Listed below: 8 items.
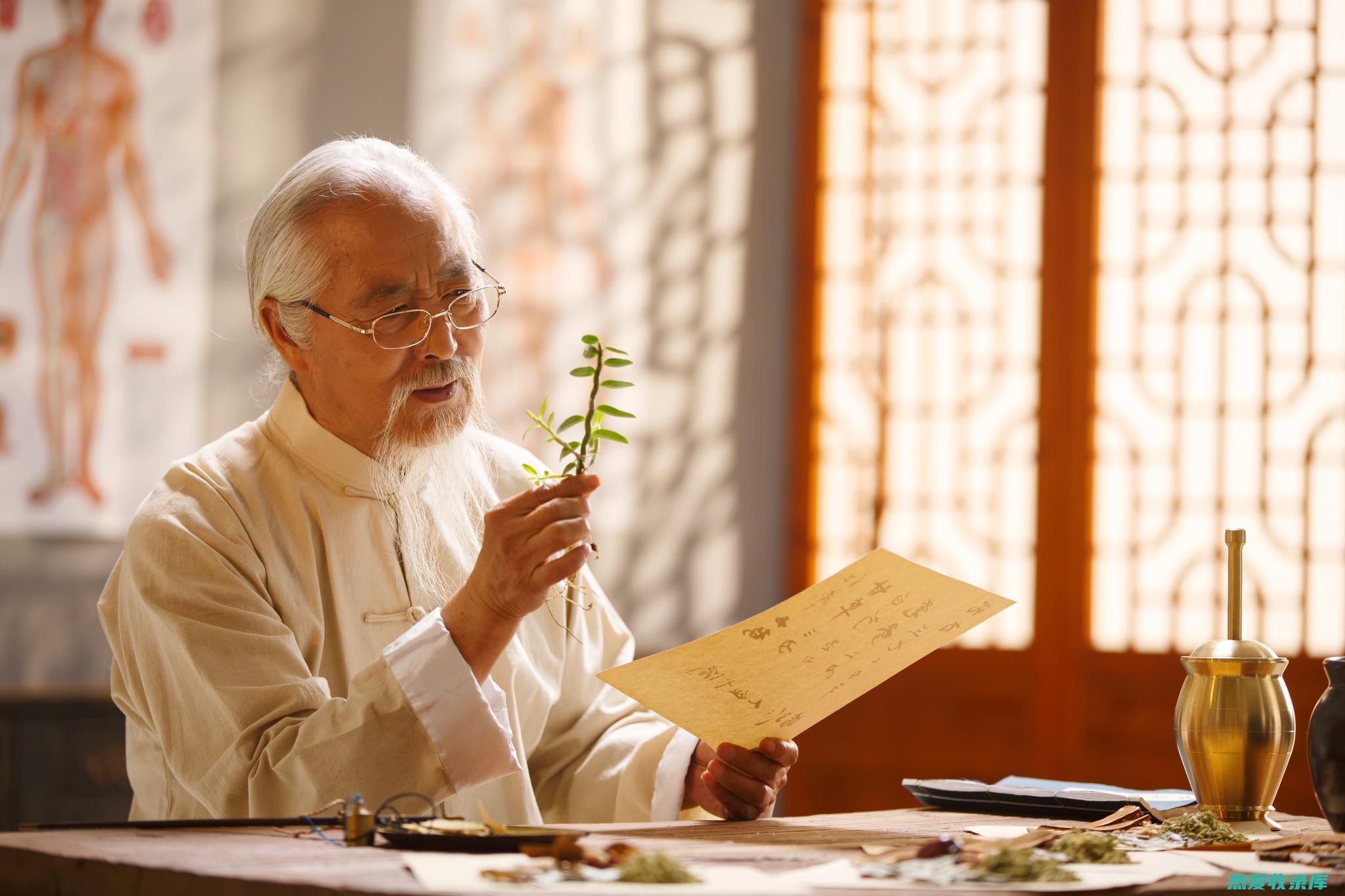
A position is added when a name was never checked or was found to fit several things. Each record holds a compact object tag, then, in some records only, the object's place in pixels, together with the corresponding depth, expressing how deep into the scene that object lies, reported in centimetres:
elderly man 317
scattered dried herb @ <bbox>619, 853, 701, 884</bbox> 289
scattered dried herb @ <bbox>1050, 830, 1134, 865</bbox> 299
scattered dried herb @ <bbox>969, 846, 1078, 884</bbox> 292
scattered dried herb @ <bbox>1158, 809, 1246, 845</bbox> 309
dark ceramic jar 311
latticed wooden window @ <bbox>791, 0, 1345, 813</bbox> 542
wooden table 290
